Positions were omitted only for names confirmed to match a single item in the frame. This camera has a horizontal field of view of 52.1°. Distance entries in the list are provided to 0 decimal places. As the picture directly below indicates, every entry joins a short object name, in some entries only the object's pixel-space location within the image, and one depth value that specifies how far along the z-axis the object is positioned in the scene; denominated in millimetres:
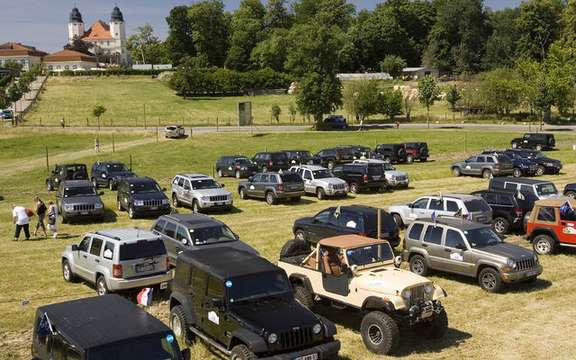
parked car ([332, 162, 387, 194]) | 31344
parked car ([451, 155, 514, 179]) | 35438
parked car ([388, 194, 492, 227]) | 19719
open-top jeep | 11273
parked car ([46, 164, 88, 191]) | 33938
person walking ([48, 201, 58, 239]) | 22416
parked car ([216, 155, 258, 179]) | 38312
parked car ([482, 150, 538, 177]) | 35688
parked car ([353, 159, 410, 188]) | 32625
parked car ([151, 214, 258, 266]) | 16172
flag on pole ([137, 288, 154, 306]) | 12824
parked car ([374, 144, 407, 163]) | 43875
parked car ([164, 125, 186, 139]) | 67000
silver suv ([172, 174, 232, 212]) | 26641
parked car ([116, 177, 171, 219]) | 25750
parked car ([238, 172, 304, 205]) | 28750
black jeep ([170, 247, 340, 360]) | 9617
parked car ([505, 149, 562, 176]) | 36281
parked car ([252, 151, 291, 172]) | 39031
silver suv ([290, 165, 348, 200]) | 30156
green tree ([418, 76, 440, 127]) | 84500
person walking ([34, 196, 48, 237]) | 22347
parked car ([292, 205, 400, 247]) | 17656
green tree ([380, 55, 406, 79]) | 139500
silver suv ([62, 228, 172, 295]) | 14102
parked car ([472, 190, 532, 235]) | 20984
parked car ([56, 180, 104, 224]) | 25109
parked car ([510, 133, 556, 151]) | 47938
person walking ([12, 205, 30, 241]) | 22000
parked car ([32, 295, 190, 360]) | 7836
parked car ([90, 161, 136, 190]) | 34469
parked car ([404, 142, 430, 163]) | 44219
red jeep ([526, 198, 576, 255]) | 18156
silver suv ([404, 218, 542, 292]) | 14773
